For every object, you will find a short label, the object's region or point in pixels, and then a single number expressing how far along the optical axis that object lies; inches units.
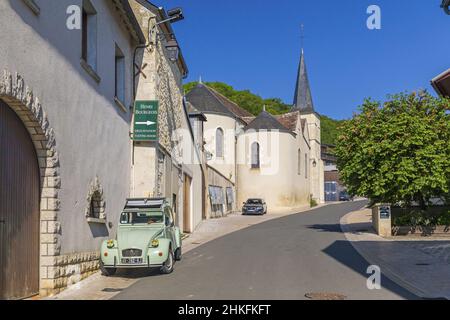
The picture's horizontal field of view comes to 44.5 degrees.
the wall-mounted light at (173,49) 824.3
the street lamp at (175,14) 742.5
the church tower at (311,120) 2822.3
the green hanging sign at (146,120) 680.4
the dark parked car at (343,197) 3045.3
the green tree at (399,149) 819.4
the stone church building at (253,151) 1941.4
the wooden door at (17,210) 341.1
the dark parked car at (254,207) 1718.8
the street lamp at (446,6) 470.8
